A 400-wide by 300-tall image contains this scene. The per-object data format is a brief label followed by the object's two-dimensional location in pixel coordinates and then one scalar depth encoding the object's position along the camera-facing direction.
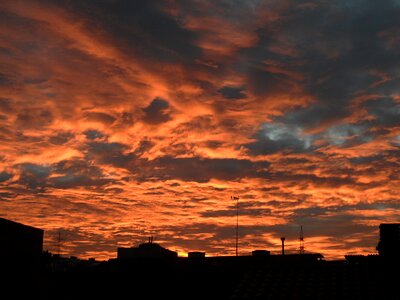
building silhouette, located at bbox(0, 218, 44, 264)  40.47
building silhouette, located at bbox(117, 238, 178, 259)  86.69
